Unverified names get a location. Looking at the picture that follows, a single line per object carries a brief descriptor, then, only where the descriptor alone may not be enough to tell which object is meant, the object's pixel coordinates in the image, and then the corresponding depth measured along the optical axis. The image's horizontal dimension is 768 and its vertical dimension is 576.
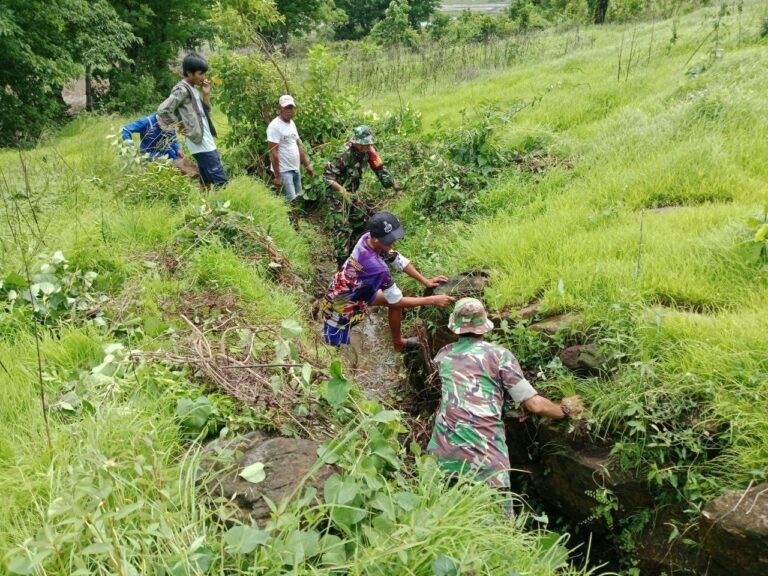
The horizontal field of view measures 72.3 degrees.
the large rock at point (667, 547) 2.77
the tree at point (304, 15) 23.64
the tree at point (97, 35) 13.82
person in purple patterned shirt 4.56
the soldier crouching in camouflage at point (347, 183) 6.42
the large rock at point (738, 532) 2.49
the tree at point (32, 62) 12.34
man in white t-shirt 6.61
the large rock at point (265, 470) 2.06
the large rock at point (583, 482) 3.04
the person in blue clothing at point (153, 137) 6.04
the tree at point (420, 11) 33.22
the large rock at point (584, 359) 3.50
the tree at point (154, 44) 17.23
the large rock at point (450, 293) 4.66
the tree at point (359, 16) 33.94
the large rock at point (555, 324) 3.78
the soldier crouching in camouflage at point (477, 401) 3.10
